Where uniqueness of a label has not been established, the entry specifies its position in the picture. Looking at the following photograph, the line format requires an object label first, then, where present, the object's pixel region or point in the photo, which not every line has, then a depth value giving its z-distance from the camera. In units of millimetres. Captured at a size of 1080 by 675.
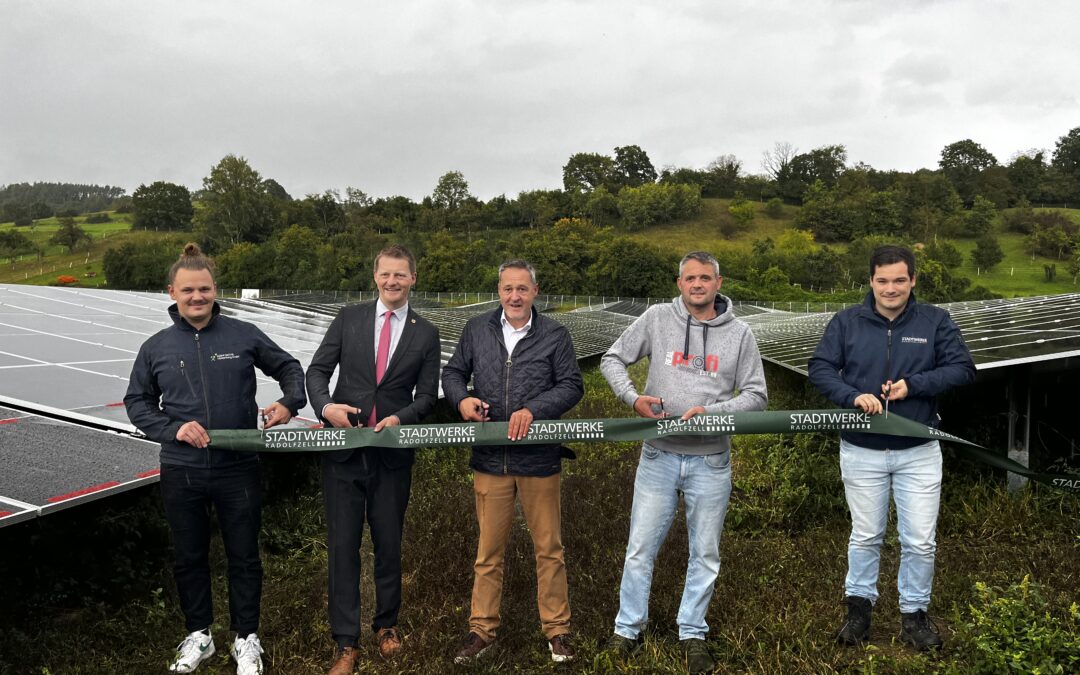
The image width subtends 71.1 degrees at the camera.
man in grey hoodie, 3977
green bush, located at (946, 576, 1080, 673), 3586
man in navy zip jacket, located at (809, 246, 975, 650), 3982
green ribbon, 3955
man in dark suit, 4105
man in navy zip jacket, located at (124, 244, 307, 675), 3928
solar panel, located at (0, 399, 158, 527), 4449
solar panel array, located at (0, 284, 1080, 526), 5020
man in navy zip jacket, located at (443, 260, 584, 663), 4066
